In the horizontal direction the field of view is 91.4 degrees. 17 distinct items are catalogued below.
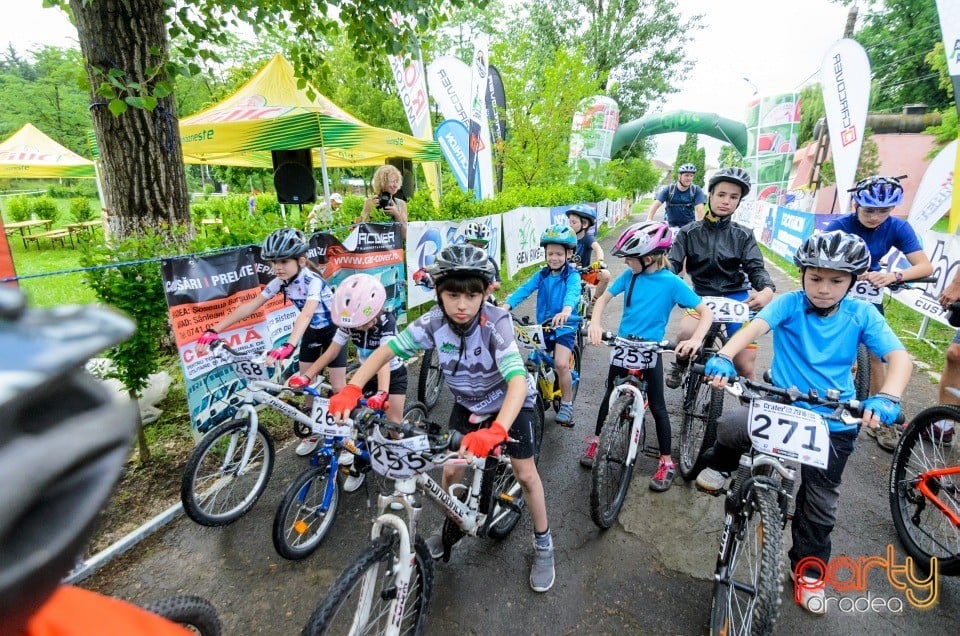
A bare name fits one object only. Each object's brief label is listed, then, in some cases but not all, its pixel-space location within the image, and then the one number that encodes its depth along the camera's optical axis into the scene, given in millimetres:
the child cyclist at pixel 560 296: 4574
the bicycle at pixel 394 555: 2115
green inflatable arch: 25531
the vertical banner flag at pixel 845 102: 9102
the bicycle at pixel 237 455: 3265
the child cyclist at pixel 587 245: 5562
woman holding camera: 6902
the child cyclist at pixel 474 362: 2572
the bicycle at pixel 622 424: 3449
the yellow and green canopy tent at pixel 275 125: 8312
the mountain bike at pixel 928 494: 3004
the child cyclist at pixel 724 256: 4195
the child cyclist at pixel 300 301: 3971
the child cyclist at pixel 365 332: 3488
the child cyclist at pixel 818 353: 2627
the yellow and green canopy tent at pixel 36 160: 17281
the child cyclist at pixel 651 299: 3746
